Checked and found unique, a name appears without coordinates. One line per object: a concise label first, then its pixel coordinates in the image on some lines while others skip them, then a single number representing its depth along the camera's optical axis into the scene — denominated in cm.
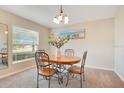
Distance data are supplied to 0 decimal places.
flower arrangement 214
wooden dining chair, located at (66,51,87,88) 186
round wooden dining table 170
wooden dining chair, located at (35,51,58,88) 177
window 278
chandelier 190
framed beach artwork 351
